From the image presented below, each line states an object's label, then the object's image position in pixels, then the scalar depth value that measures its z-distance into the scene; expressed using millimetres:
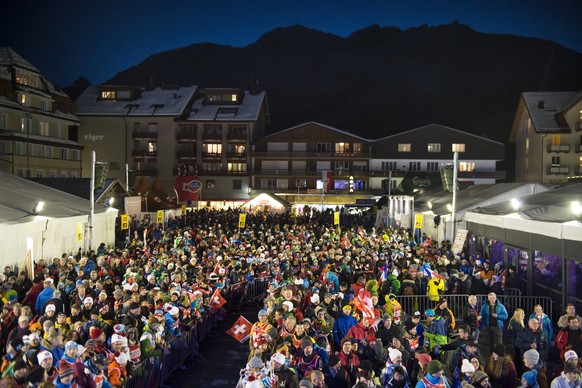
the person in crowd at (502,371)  8008
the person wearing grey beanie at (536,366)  7363
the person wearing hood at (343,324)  10133
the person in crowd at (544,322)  9945
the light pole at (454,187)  21266
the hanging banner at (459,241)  18623
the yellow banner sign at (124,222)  23919
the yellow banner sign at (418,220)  23984
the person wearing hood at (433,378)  7086
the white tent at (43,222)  17812
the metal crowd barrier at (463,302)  14062
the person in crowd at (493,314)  10875
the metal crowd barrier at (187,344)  9305
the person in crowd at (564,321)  9770
